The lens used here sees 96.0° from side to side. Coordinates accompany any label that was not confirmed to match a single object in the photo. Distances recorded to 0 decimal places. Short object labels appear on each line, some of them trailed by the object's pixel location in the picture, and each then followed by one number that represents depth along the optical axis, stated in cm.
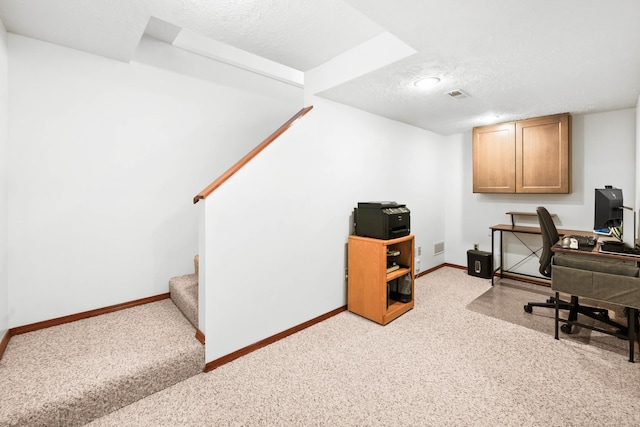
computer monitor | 259
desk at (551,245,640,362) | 211
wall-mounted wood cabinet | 348
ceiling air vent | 274
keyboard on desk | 221
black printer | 277
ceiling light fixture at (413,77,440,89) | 246
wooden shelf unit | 274
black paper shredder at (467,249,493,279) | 411
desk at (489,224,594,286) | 361
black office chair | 265
